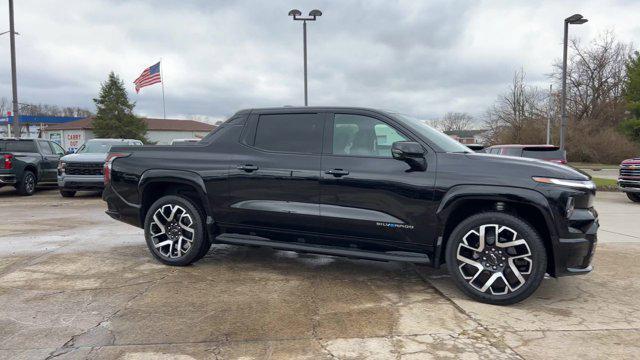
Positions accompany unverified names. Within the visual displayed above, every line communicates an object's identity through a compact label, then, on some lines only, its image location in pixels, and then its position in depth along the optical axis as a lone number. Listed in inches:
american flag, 1221.9
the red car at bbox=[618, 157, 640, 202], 486.6
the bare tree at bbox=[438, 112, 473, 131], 3221.0
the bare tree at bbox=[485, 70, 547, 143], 1526.8
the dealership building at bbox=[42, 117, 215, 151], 2182.6
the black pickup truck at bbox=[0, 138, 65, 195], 510.0
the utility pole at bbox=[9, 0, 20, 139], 734.5
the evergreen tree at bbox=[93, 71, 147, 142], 1824.6
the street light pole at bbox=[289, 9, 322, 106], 689.0
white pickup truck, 478.6
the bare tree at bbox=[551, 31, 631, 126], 1664.6
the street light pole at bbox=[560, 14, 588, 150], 717.9
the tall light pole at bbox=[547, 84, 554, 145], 1473.2
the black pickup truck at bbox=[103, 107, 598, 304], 156.4
